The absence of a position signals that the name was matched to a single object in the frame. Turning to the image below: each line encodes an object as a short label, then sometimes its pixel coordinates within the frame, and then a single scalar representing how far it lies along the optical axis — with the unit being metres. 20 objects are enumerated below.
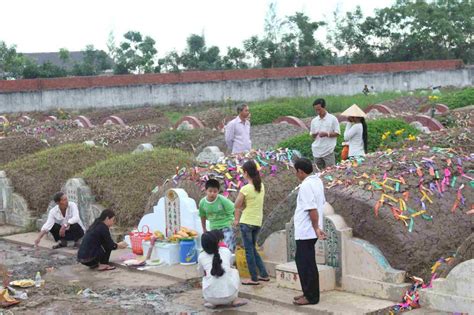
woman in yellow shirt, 8.95
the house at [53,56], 61.72
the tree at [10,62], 39.34
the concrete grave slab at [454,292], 7.12
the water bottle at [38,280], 9.92
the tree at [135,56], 43.22
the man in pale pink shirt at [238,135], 12.49
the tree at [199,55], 45.41
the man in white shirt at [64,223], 12.55
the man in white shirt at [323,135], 11.30
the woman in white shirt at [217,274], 8.20
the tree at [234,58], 46.03
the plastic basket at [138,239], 11.23
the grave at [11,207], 14.85
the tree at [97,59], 47.55
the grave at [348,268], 8.09
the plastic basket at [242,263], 9.33
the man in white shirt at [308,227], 7.80
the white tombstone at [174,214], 10.61
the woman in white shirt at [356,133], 11.08
